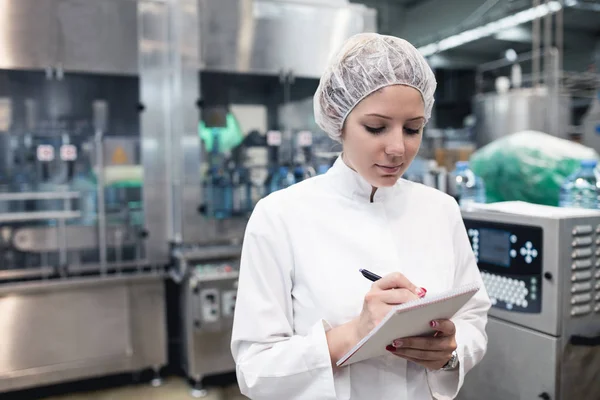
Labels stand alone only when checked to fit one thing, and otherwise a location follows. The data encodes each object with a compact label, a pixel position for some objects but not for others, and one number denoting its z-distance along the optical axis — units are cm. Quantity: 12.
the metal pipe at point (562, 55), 744
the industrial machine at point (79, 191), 277
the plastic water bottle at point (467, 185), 214
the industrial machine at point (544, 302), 134
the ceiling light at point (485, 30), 525
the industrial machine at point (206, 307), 281
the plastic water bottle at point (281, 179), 316
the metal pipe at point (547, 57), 359
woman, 91
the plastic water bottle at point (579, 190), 177
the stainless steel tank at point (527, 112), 476
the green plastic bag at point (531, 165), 184
